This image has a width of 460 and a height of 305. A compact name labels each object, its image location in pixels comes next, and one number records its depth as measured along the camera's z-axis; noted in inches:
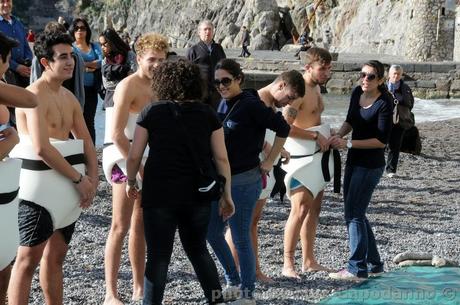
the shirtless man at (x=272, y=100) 404.7
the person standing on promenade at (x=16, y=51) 532.9
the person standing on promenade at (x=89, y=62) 589.0
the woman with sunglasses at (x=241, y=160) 367.9
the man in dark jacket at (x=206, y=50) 611.7
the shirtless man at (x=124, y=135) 367.6
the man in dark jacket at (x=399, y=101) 813.2
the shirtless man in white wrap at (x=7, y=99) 280.5
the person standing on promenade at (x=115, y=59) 480.4
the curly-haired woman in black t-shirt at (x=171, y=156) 316.9
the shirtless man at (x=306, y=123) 434.5
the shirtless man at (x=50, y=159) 313.5
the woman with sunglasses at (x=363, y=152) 422.0
